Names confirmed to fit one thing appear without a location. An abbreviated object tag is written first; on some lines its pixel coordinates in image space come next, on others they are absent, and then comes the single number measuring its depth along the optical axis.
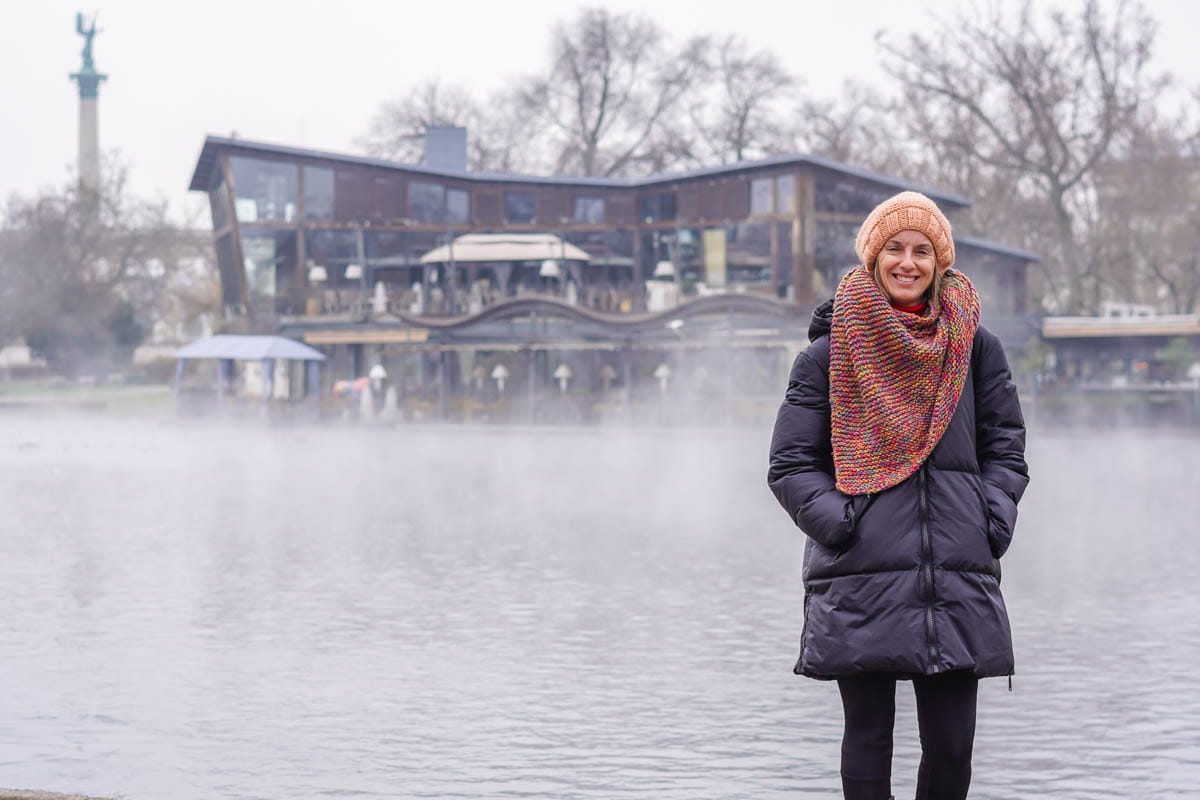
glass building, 57.22
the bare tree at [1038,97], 58.81
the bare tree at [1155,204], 63.19
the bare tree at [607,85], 79.00
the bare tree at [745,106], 77.62
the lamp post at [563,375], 54.09
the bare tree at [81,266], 72.00
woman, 4.70
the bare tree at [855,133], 70.50
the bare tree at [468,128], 80.06
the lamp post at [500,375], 54.12
